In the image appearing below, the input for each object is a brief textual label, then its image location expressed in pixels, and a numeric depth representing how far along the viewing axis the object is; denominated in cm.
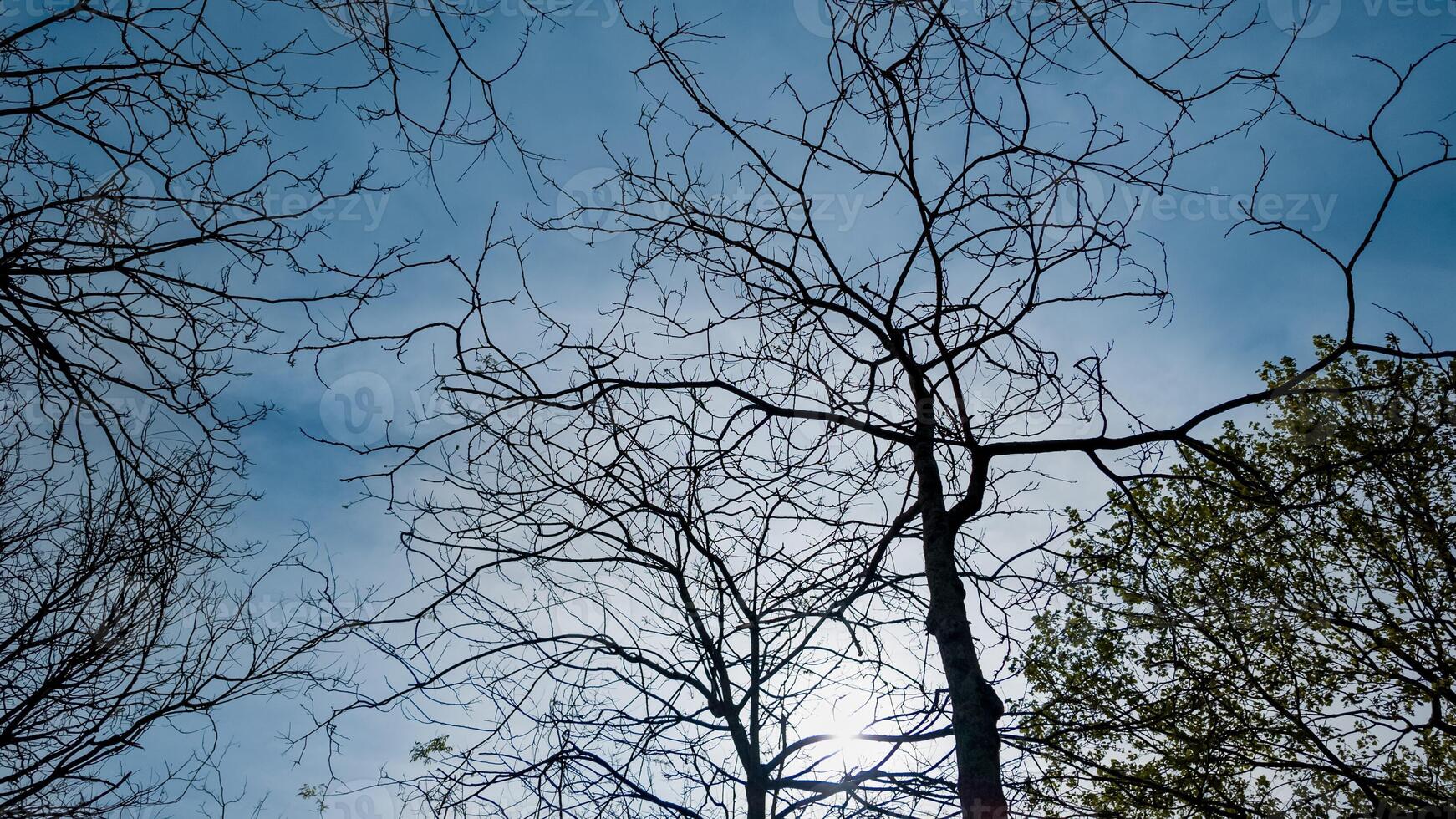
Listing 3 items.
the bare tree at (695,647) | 361
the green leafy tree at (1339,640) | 734
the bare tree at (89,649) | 565
